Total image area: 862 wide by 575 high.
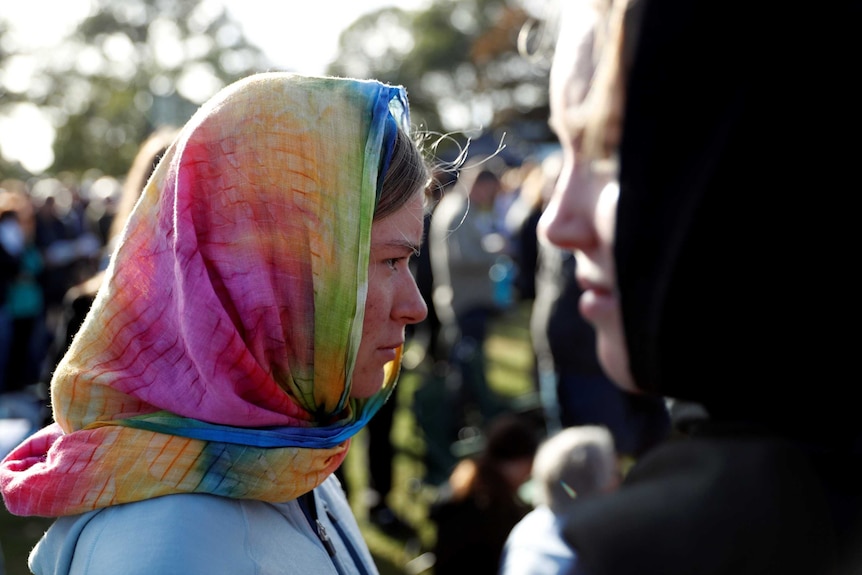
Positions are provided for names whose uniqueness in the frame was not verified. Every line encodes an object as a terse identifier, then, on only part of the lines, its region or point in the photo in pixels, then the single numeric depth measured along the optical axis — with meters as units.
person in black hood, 0.43
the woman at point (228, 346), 0.72
